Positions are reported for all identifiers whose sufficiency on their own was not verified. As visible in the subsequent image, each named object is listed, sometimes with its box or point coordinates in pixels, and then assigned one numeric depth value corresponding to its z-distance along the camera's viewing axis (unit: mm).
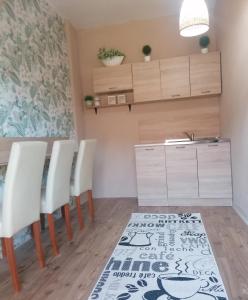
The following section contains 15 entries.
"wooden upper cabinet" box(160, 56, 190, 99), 3766
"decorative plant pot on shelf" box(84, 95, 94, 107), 4273
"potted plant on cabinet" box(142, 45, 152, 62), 3973
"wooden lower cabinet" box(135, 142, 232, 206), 3484
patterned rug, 1671
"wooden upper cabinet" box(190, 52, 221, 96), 3676
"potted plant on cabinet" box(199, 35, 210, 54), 3764
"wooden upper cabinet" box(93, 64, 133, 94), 3957
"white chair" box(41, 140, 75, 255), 2346
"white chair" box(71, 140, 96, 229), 2992
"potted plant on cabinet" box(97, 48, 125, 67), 4020
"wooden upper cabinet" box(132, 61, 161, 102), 3859
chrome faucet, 3982
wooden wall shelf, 4223
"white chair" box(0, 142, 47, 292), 1771
